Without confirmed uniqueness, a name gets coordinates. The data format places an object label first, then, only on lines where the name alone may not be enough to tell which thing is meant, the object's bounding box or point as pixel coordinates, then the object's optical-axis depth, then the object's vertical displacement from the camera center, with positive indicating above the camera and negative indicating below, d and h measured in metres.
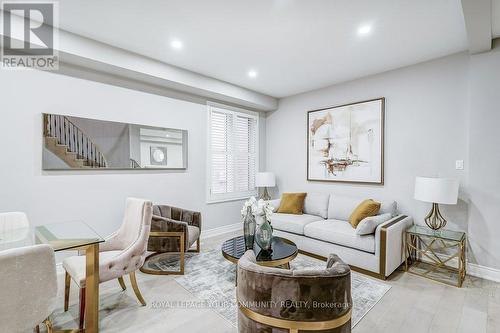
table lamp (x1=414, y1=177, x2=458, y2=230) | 2.78 -0.29
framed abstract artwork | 3.80 +0.38
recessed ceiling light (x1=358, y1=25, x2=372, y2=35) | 2.55 +1.44
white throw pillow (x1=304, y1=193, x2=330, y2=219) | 4.07 -0.67
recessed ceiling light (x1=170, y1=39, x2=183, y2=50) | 2.88 +1.45
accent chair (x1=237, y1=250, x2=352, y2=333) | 1.28 -0.71
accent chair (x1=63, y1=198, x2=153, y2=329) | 1.99 -0.83
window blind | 4.54 +0.23
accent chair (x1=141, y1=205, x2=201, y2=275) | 2.97 -0.92
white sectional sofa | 2.83 -0.91
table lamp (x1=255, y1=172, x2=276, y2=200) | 4.90 -0.29
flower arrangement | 2.62 -0.48
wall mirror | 2.85 +0.25
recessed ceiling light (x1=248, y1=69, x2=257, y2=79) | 3.79 +1.45
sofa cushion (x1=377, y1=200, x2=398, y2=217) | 3.46 -0.61
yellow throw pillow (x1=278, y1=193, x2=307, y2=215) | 4.19 -0.67
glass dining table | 1.74 -0.57
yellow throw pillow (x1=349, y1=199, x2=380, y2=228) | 3.26 -0.61
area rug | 2.28 -1.31
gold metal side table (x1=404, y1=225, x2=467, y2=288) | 2.75 -1.12
